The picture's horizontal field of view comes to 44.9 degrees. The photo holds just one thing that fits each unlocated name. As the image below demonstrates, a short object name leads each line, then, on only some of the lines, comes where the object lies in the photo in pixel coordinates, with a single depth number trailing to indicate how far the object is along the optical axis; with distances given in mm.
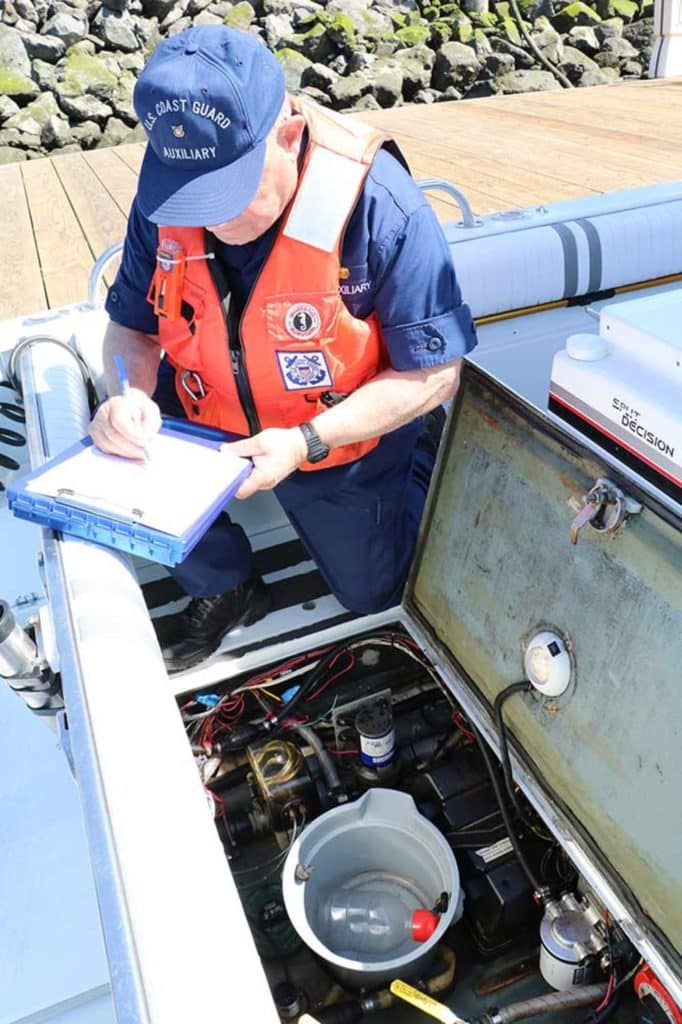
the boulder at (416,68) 10297
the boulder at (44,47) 10961
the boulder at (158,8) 11836
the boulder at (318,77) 10094
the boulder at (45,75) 10383
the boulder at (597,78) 9938
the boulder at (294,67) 10132
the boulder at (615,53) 10781
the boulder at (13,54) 10445
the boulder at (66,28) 11250
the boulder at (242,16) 11539
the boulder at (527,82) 9625
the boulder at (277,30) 11273
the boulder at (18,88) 10047
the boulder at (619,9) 11789
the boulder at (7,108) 9594
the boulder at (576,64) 10445
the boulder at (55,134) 9352
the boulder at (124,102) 9945
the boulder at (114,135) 9570
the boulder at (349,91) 9664
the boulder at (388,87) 9805
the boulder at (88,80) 10211
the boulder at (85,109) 9852
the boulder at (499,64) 10297
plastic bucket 1631
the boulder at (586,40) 11070
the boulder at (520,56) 10766
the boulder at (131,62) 11227
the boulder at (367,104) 9602
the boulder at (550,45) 10797
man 1436
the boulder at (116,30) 11469
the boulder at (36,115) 9445
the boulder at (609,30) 11070
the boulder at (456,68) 10234
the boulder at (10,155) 8891
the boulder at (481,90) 10031
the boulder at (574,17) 11492
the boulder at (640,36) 10953
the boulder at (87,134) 9453
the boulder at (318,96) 9906
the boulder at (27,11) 11609
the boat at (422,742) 1044
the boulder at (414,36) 11325
